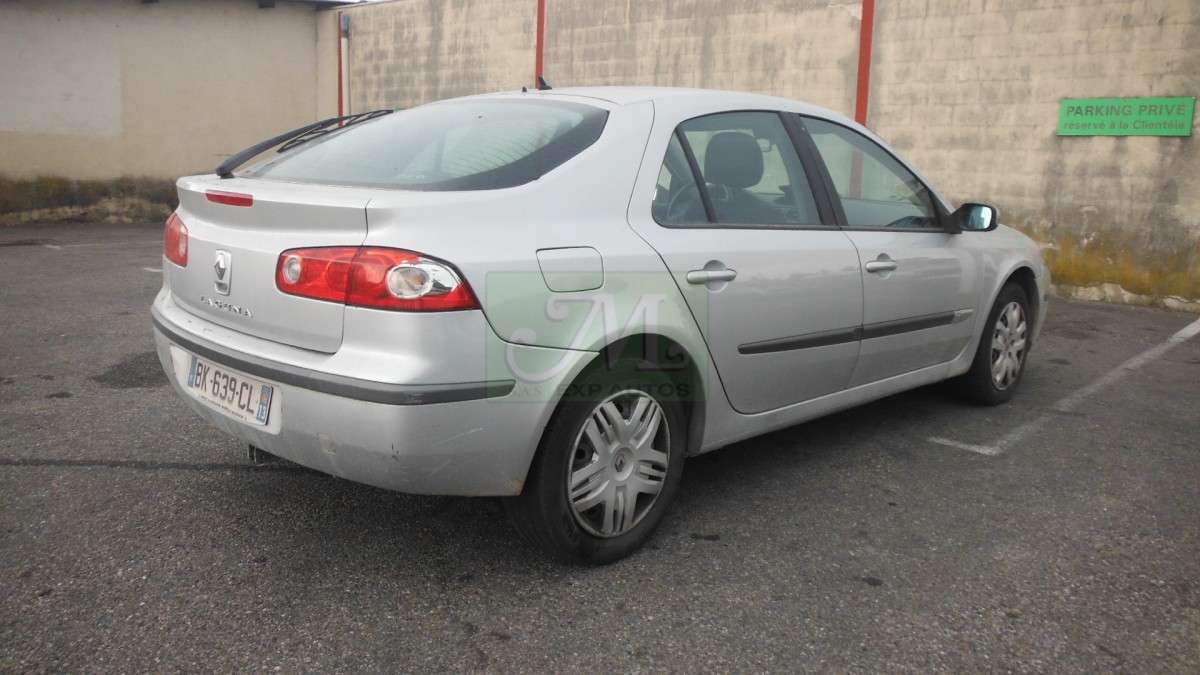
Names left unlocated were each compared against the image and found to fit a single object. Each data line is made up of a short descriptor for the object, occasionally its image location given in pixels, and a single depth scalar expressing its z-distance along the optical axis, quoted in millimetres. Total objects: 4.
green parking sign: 7930
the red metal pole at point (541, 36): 13039
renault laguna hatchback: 2488
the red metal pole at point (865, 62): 9664
